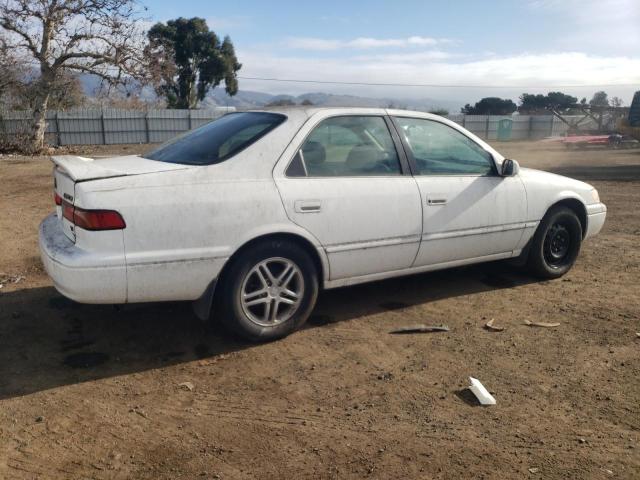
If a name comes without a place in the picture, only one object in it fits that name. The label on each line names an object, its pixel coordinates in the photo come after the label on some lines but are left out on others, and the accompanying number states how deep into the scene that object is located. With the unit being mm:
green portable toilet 40562
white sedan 3352
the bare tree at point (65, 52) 20234
